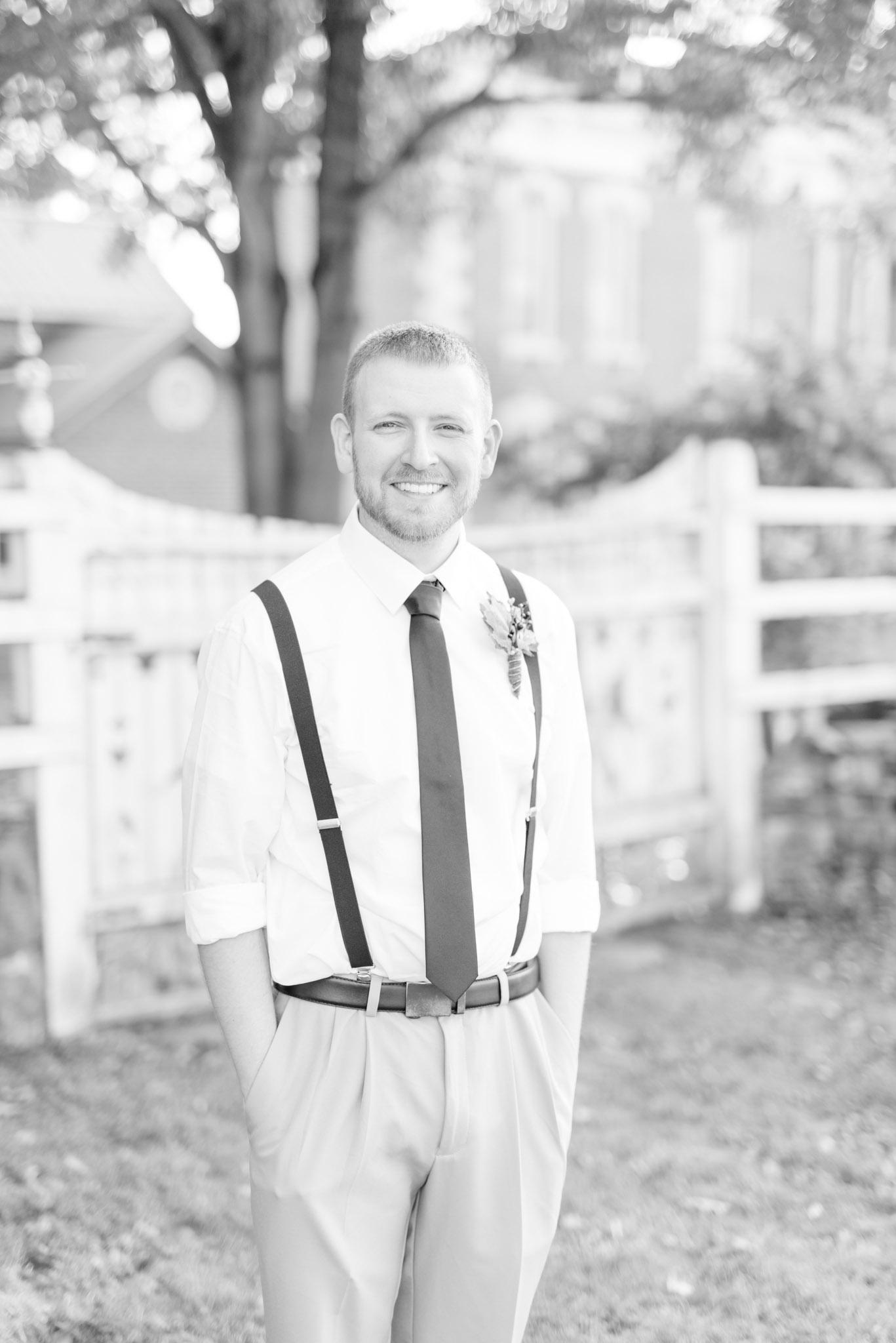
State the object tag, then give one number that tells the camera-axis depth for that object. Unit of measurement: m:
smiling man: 1.89
